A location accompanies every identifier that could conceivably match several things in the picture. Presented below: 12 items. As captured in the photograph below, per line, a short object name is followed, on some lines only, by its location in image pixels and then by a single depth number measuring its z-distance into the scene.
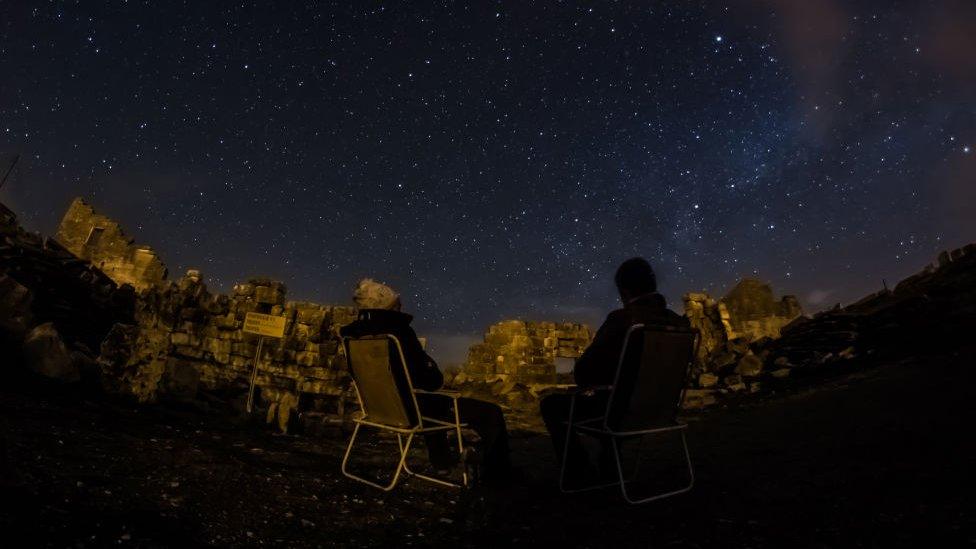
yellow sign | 8.22
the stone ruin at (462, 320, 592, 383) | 16.08
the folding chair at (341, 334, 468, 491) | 3.32
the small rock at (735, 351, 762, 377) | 12.05
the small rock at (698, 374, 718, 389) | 12.24
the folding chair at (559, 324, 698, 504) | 3.08
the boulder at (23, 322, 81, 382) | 5.30
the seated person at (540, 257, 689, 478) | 3.41
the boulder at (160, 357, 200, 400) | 6.45
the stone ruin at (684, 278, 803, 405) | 12.05
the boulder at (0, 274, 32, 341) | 5.38
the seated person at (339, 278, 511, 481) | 3.66
